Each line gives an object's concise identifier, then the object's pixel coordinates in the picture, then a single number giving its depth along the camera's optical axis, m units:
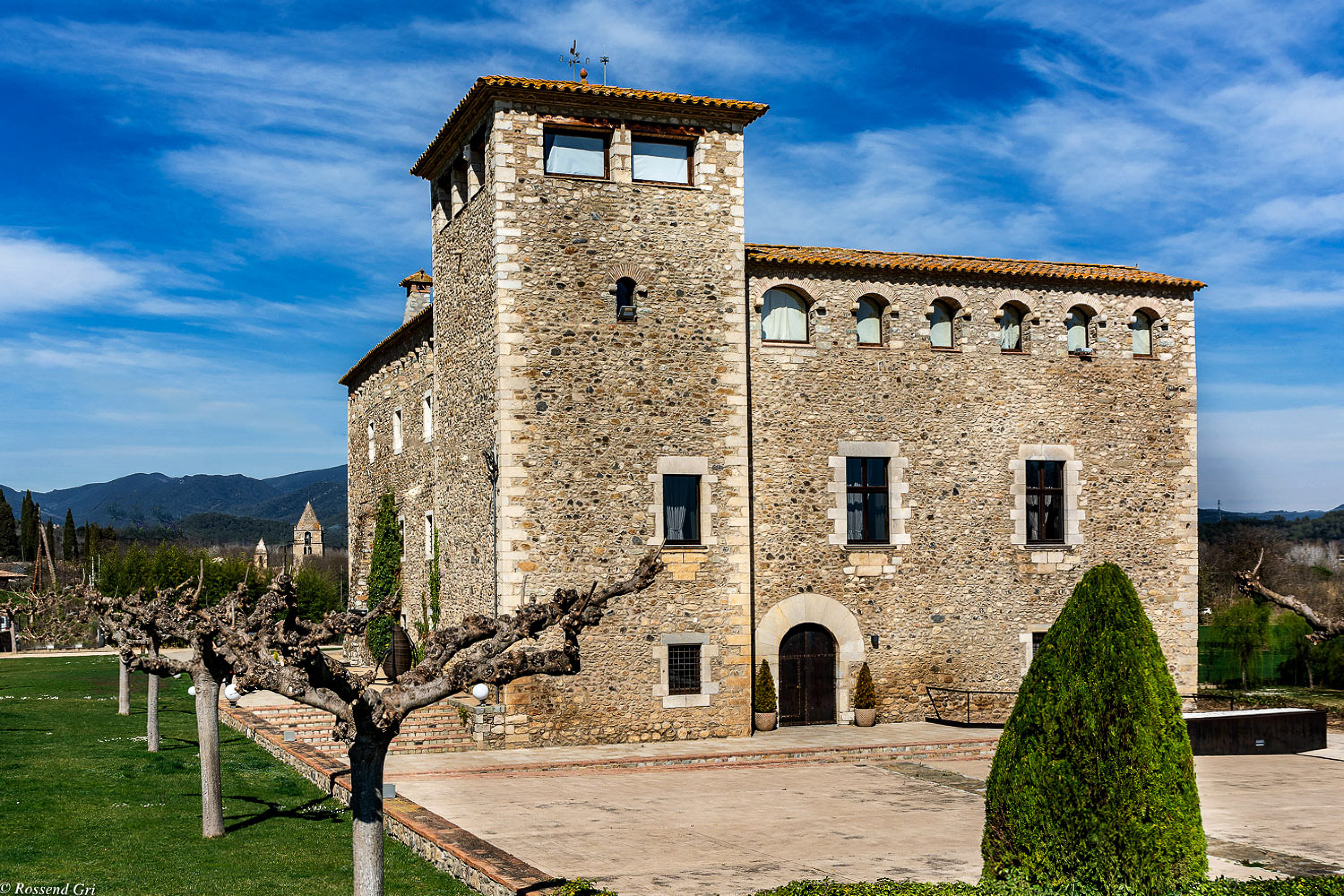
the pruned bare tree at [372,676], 8.21
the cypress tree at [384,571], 28.41
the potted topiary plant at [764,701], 20.50
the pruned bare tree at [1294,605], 15.56
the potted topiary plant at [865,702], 21.25
